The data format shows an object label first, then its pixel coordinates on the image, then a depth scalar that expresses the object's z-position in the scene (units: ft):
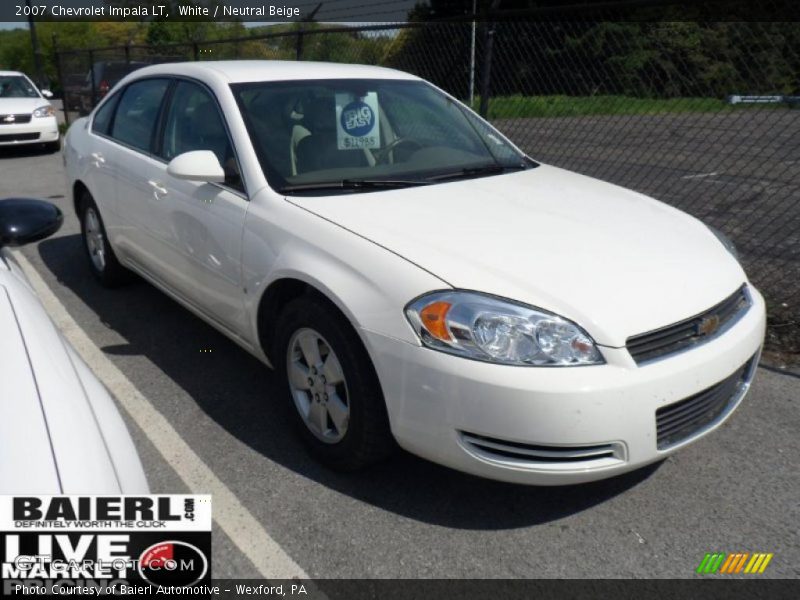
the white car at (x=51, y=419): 4.80
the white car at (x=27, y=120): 42.06
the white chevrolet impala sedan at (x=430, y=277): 8.13
